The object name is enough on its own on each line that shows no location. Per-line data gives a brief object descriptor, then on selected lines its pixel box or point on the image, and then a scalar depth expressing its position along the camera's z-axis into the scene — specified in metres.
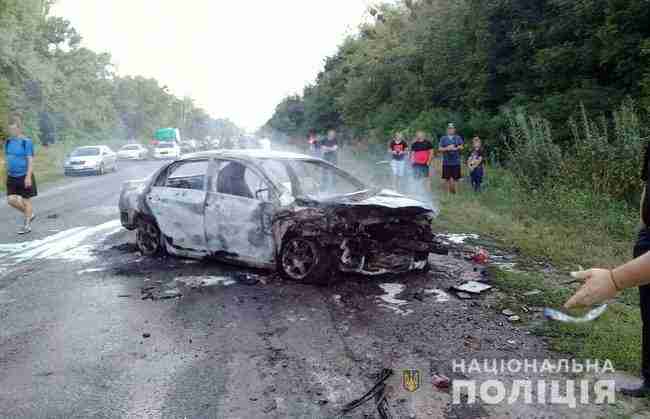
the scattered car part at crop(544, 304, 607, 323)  4.51
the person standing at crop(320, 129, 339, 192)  16.05
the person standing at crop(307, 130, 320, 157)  19.37
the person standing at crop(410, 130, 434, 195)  12.86
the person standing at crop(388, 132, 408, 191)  13.75
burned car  5.58
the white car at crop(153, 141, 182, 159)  39.62
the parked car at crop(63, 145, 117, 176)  23.97
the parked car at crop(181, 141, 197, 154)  56.00
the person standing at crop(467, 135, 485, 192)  12.25
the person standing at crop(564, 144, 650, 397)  2.04
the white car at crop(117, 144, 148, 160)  39.50
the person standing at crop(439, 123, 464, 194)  12.30
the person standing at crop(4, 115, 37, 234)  8.79
